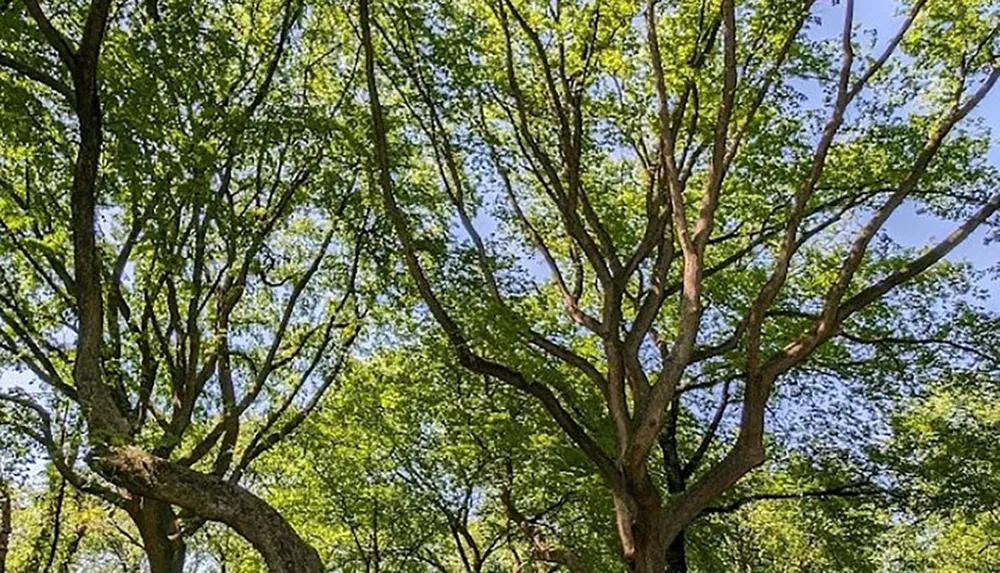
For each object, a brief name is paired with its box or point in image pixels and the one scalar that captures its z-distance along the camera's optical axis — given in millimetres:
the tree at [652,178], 8023
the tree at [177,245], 5797
